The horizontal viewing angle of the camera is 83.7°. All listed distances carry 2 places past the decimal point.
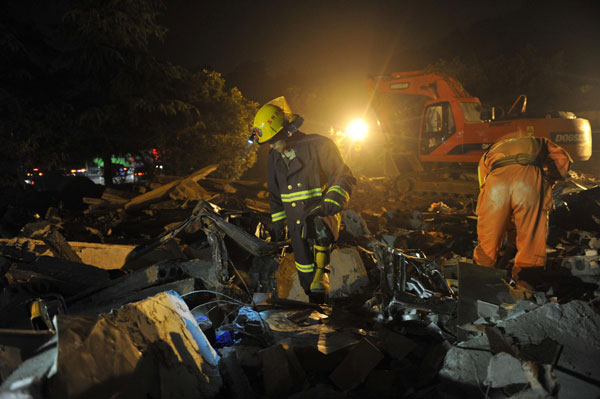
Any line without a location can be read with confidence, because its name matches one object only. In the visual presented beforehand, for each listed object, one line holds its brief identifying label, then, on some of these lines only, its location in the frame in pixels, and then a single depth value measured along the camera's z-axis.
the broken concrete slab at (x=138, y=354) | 1.42
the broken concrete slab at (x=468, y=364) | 1.95
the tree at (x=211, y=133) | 11.02
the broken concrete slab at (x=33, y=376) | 1.27
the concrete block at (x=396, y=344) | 2.27
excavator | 7.68
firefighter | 3.39
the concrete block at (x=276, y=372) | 2.02
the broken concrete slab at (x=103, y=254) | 4.25
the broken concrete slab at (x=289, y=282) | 3.52
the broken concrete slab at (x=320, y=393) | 1.90
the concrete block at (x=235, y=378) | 1.99
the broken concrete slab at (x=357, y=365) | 2.07
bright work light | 11.02
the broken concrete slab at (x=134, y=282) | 3.12
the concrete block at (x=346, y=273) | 3.34
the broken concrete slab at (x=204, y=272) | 3.40
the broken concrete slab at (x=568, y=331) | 1.77
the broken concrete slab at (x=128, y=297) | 2.97
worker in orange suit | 3.39
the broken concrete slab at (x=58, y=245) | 3.98
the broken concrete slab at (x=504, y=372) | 1.72
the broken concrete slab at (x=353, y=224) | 4.67
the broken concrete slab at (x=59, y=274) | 3.21
